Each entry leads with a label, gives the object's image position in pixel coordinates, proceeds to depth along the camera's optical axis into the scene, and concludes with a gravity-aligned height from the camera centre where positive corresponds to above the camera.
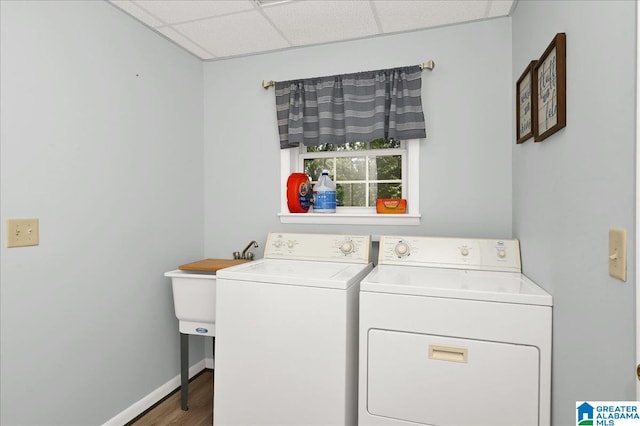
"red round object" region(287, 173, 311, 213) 2.47 +0.11
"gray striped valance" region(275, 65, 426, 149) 2.26 +0.67
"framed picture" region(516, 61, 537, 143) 1.62 +0.52
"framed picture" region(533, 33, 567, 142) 1.23 +0.46
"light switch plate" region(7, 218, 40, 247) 1.50 -0.11
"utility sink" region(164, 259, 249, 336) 2.15 -0.56
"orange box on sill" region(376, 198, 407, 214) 2.33 +0.02
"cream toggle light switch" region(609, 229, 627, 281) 0.84 -0.11
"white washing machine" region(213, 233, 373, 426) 1.62 -0.66
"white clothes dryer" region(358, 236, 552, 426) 1.41 -0.60
